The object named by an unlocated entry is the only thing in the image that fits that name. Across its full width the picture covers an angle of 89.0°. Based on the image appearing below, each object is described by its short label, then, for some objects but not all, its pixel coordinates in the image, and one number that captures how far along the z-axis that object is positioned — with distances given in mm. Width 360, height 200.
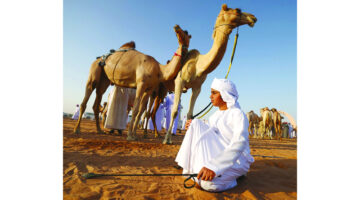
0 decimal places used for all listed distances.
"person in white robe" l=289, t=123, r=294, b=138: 25859
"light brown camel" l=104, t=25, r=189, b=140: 5320
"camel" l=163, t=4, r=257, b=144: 4281
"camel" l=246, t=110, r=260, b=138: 17173
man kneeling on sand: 1657
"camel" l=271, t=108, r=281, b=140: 13906
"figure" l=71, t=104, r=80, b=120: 22759
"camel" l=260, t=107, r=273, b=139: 14633
